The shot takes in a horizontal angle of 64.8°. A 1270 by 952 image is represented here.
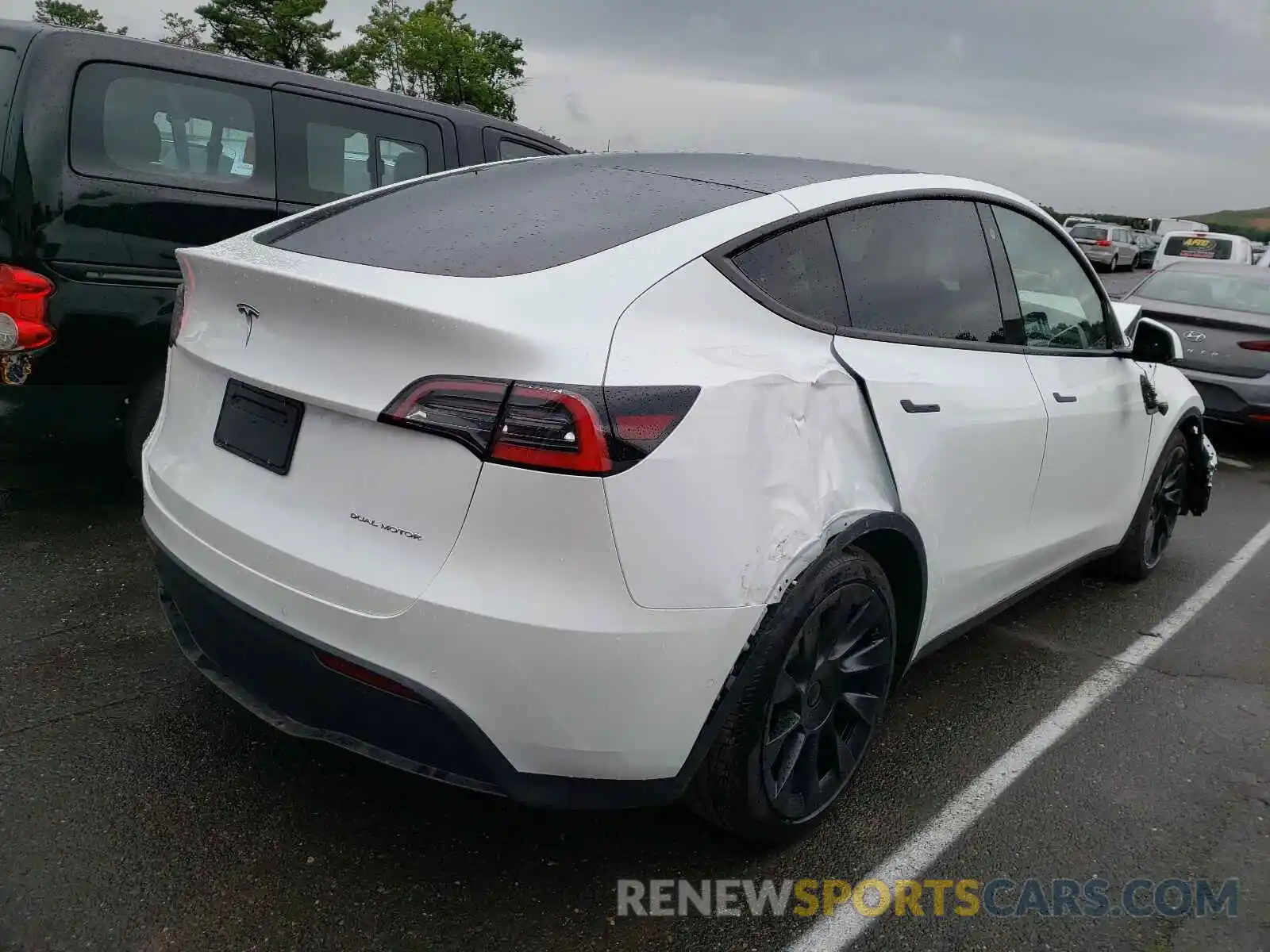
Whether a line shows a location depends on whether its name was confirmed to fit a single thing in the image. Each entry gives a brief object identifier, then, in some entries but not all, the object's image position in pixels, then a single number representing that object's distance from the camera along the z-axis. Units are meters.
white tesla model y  1.87
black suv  3.74
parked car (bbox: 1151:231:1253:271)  22.77
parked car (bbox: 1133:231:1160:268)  37.81
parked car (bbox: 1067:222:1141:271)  32.94
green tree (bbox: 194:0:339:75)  50.94
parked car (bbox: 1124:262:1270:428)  7.43
